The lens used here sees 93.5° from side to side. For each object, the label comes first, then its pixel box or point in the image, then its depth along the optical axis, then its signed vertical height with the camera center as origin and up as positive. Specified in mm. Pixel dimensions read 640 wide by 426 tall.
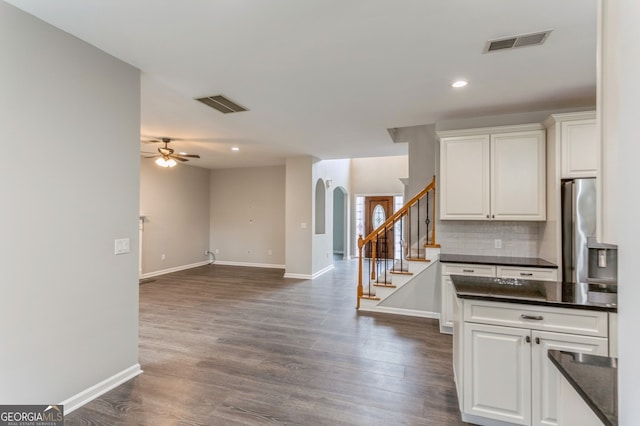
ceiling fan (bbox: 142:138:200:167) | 5062 +989
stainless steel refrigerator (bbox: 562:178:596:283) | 2939 -97
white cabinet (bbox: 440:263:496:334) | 3443 -770
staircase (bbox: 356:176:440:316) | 4215 -636
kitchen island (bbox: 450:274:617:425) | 1771 -786
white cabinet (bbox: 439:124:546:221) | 3473 +495
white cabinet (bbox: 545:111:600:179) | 3105 +762
